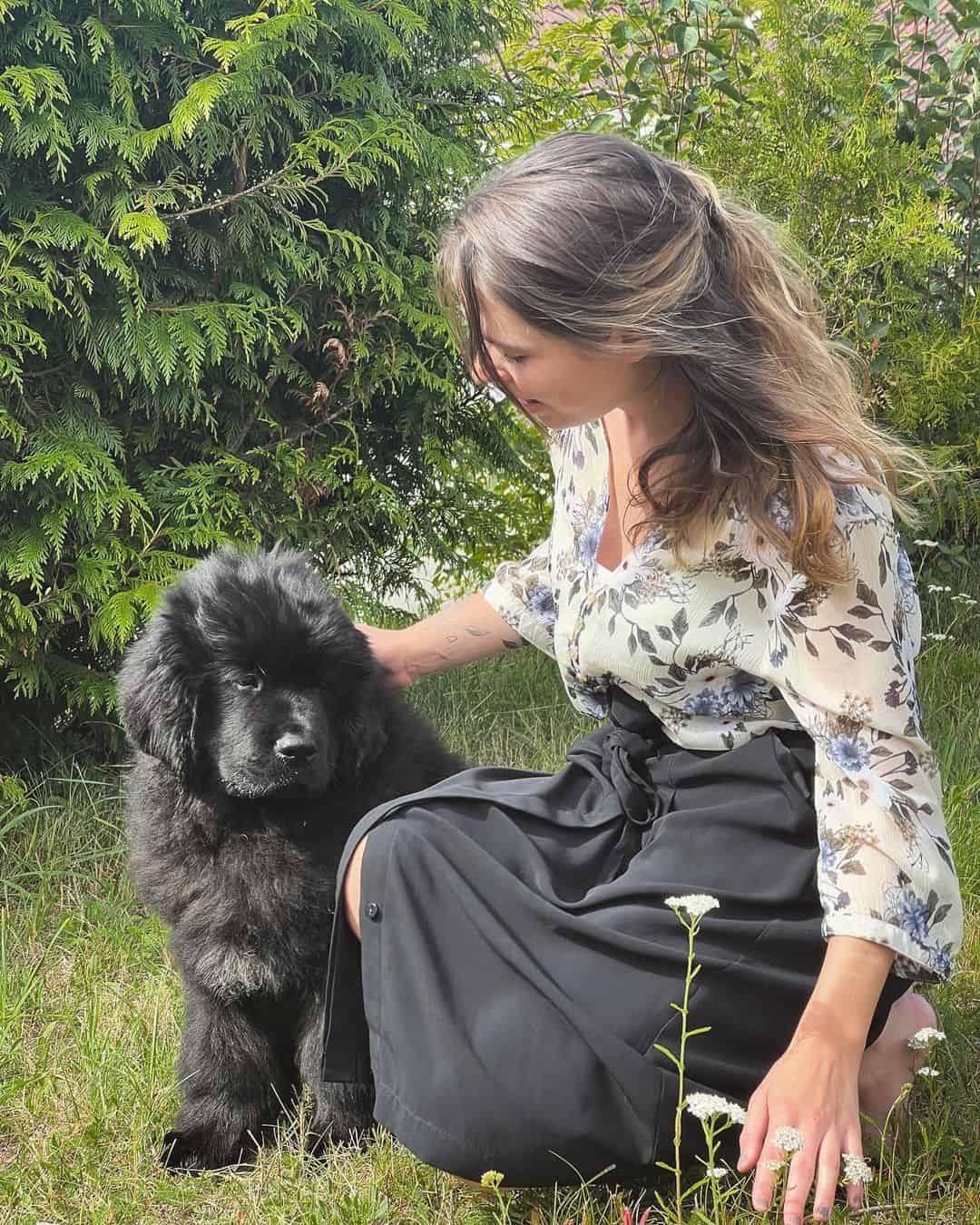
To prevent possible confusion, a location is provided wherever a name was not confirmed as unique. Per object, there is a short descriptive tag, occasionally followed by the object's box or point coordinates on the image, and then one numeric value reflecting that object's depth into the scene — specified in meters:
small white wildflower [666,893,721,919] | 1.71
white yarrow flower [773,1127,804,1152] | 1.59
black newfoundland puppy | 2.29
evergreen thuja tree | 3.35
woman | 1.88
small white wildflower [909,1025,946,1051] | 1.89
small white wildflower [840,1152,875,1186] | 1.56
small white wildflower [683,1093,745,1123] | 1.62
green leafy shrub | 4.12
